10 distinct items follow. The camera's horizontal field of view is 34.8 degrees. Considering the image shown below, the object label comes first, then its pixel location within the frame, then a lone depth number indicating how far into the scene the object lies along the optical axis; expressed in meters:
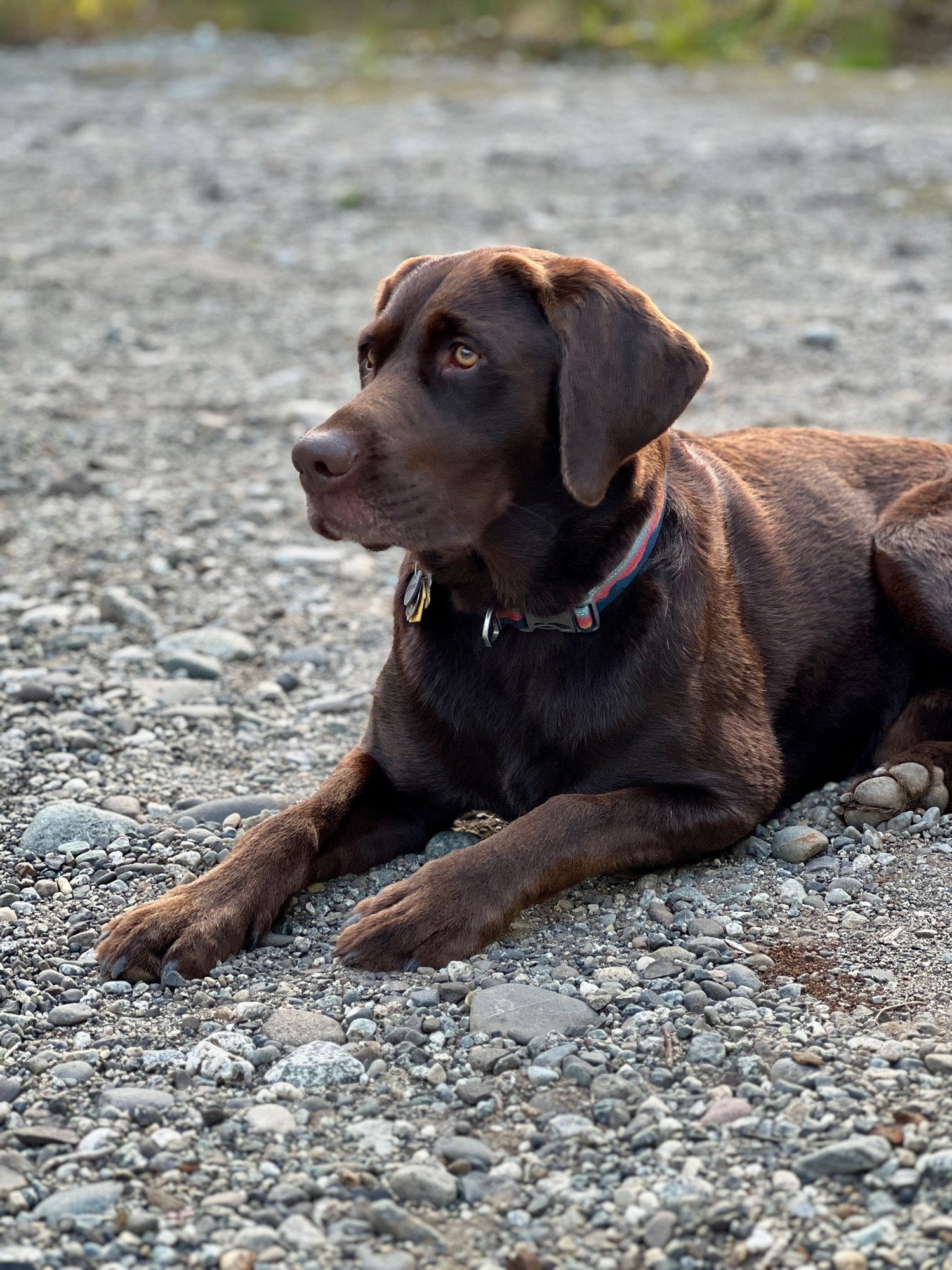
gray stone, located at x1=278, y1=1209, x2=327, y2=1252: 2.48
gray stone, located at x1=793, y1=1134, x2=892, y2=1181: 2.59
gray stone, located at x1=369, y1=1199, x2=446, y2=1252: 2.51
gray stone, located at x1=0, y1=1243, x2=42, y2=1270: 2.43
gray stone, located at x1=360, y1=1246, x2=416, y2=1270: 2.43
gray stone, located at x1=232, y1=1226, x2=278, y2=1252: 2.47
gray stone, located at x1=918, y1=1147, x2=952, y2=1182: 2.53
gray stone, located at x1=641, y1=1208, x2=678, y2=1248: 2.48
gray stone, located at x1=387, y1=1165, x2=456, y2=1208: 2.60
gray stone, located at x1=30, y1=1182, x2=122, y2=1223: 2.55
